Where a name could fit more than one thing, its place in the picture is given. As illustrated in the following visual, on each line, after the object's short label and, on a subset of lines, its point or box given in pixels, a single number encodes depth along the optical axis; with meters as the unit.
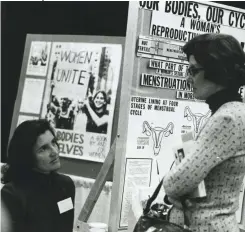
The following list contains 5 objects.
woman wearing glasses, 1.81
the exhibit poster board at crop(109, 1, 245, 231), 2.58
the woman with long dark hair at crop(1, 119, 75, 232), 2.42
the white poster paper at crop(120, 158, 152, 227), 2.62
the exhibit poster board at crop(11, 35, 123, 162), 3.05
